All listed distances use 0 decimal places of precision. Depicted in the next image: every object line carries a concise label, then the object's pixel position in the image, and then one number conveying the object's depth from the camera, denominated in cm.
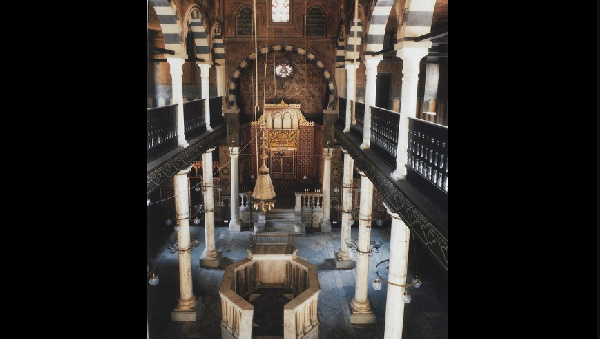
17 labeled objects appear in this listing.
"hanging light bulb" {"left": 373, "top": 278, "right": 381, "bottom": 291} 706
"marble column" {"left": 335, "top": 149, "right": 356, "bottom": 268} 1225
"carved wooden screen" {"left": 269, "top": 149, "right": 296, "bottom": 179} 1680
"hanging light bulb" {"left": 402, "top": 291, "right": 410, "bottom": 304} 609
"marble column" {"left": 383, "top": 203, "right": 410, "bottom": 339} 644
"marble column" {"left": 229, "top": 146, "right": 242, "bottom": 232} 1475
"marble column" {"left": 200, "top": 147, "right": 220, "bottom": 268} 1227
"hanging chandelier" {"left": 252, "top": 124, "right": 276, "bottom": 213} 678
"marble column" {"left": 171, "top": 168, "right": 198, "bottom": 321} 918
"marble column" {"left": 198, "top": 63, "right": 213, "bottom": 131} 1145
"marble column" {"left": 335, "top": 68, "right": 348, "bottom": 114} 1470
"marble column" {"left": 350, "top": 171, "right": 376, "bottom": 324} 957
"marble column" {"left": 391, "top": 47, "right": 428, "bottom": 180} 601
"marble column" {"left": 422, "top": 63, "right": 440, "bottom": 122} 1393
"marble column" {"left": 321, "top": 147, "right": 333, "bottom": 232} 1482
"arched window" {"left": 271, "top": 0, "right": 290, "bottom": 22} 1454
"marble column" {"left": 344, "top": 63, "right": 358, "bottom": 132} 1144
